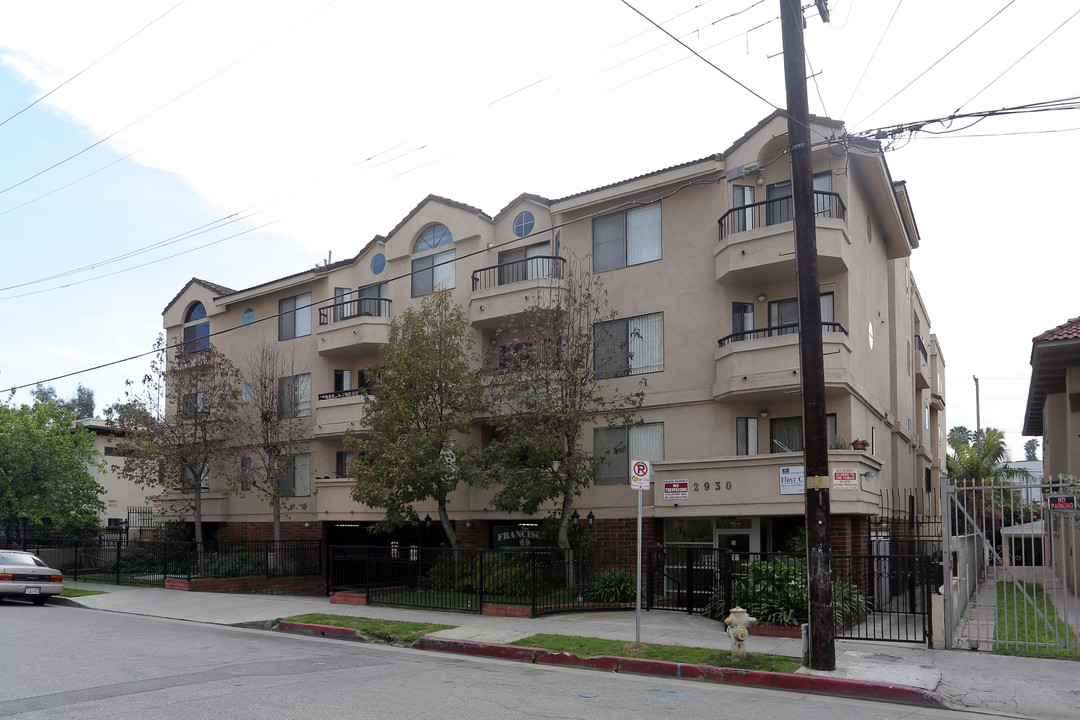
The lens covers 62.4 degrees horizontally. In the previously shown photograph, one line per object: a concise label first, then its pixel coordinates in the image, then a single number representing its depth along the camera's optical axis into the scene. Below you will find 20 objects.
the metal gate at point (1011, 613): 12.68
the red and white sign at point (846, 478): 17.41
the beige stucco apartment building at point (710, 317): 19.91
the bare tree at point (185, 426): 28.61
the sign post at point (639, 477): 13.60
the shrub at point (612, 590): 19.16
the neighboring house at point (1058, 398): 19.55
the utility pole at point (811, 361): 12.03
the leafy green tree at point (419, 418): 21.59
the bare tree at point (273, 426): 29.52
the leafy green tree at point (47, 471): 32.12
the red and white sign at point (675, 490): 16.61
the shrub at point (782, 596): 15.38
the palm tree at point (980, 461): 45.66
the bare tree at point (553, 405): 20.22
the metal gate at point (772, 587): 15.21
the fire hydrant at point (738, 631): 12.34
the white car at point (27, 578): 20.98
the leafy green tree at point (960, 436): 77.68
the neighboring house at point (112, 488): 45.75
